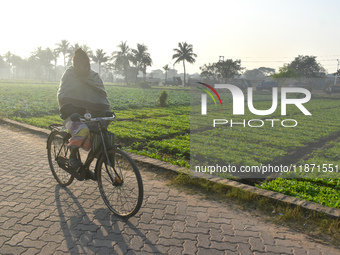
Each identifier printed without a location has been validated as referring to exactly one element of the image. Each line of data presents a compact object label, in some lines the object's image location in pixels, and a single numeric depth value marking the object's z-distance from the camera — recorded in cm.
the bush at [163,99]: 2005
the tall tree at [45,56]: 12344
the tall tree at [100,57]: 9325
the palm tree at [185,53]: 7744
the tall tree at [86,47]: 9989
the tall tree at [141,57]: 8200
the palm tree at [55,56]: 11109
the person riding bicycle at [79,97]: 434
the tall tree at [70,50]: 10438
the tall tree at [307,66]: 5153
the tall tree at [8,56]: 15232
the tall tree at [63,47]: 10585
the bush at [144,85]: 5809
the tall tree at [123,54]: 8394
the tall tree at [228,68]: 4394
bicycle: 393
